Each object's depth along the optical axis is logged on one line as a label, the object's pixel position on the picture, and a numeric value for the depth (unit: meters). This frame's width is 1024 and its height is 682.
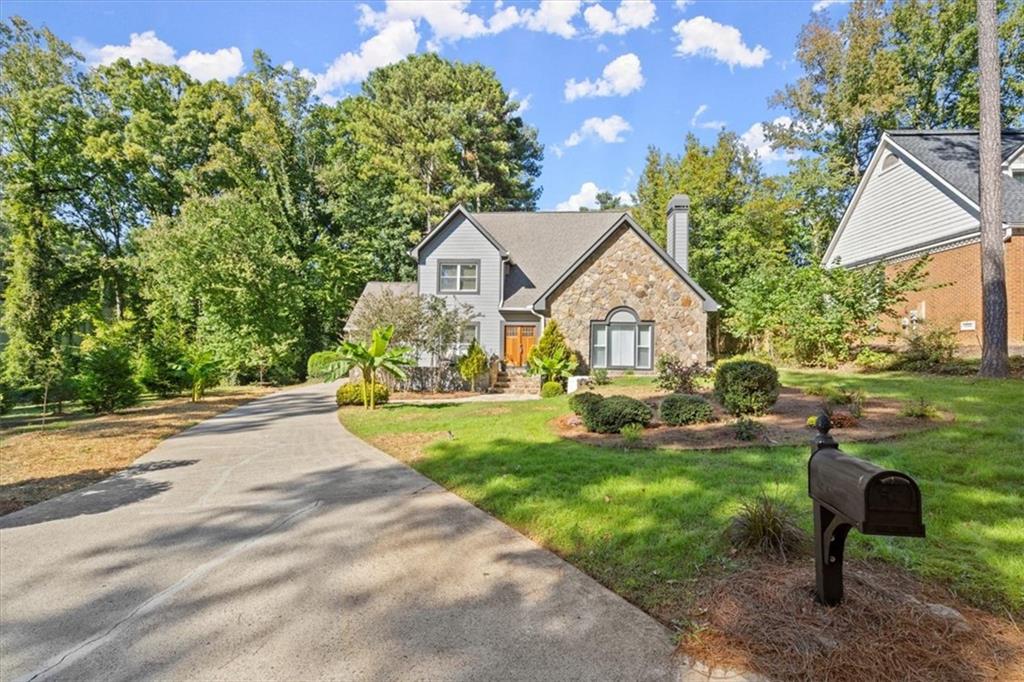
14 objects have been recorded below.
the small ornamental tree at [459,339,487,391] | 18.08
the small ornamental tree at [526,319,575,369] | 17.33
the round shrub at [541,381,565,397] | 14.94
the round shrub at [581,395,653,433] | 7.99
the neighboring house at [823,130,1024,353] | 16.11
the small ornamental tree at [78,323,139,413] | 13.33
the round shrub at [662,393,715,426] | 8.09
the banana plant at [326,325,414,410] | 12.86
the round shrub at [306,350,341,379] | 23.60
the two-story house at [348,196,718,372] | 18.42
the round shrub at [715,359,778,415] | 8.12
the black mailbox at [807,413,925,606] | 2.07
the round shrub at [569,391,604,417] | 8.46
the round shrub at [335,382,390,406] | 13.87
